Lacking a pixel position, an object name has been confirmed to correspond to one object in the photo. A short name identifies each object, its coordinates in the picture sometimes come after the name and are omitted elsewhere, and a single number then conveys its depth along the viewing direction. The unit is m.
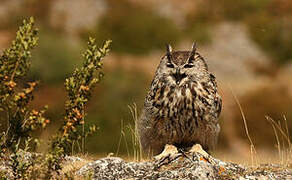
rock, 11.23
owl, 13.80
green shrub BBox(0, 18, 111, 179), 10.60
